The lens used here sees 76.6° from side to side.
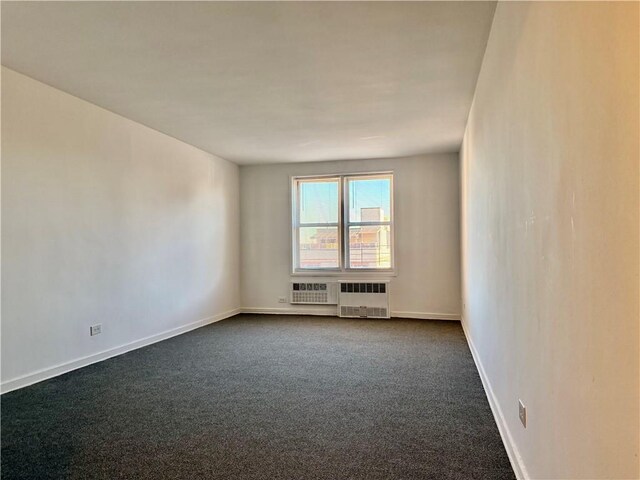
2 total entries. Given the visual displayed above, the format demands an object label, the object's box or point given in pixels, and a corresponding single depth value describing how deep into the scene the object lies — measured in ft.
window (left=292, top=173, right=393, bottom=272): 20.83
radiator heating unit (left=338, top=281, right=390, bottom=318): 20.04
